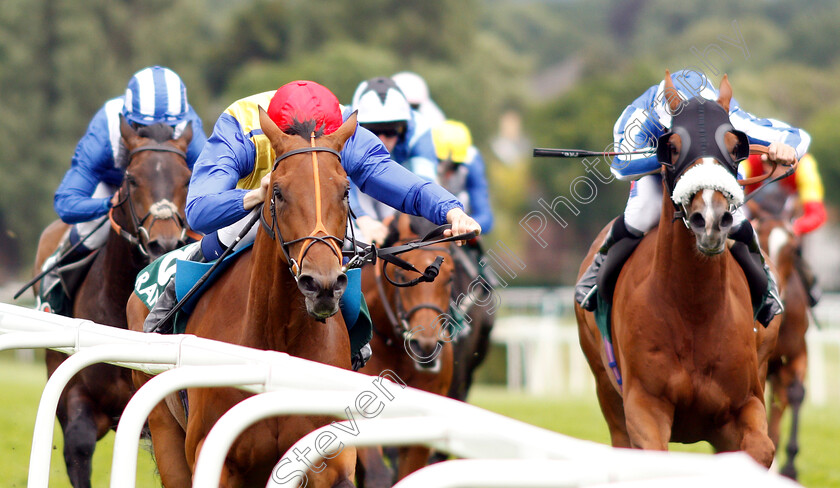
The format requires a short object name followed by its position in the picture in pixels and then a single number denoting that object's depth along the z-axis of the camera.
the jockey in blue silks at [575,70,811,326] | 9.17
